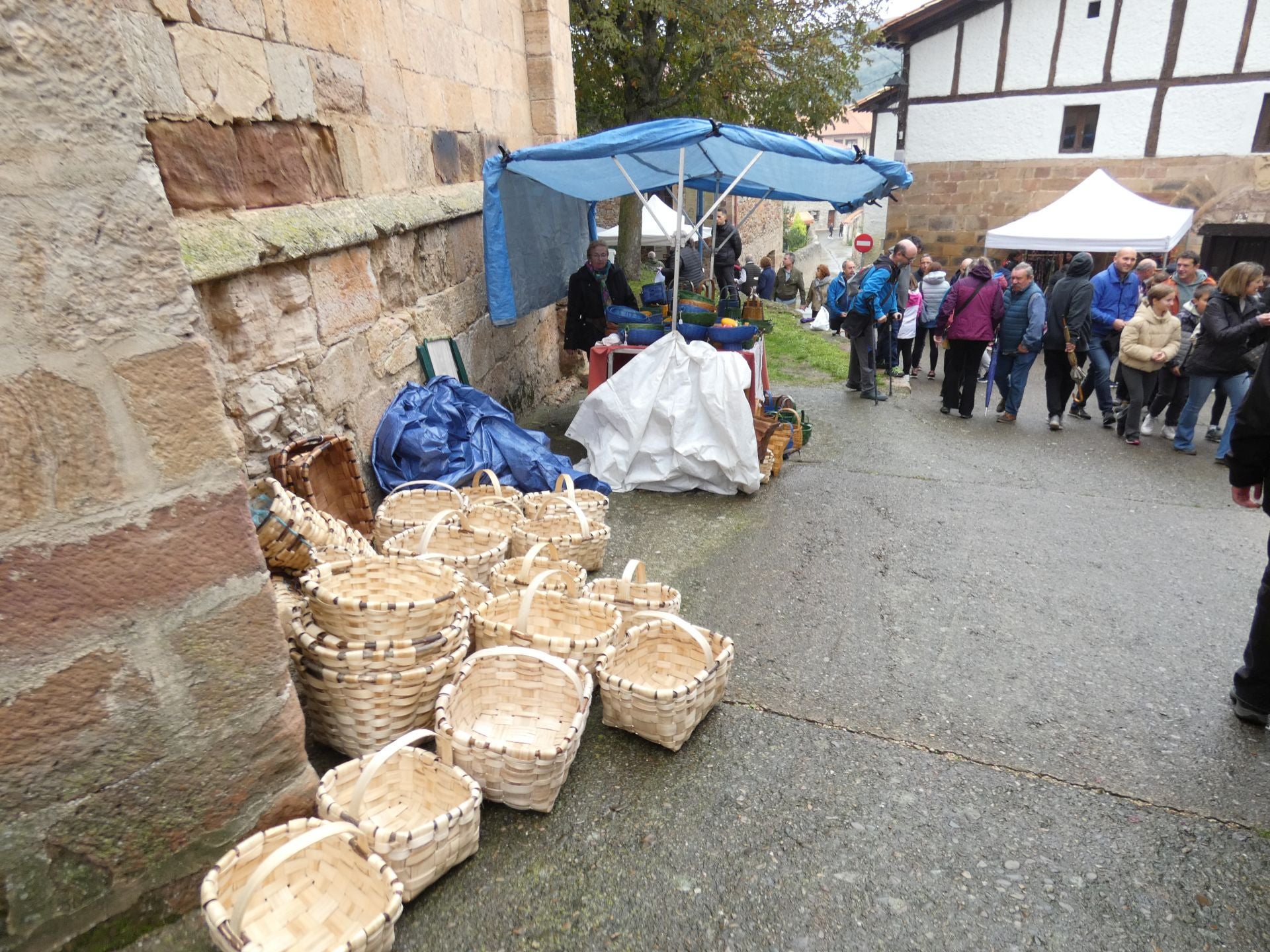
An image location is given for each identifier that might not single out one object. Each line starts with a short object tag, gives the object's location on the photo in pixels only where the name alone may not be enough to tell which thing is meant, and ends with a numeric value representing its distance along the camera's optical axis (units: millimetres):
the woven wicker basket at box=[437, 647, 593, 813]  2072
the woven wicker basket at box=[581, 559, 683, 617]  2957
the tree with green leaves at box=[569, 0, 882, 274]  11039
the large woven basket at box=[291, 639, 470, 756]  2193
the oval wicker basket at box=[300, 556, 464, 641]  2307
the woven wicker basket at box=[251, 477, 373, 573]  2625
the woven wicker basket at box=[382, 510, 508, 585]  2980
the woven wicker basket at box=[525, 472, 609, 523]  3795
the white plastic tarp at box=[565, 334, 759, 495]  4738
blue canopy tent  4465
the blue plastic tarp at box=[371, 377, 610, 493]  3957
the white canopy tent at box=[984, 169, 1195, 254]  9938
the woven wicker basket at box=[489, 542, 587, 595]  2912
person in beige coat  5887
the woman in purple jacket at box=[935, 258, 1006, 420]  6535
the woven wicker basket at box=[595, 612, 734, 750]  2365
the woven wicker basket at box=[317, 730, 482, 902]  1802
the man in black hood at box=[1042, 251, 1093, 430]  6363
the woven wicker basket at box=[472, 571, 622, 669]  2510
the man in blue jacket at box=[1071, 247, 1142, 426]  6641
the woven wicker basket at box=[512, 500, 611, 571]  3393
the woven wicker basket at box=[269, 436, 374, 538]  3166
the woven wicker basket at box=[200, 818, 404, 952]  1587
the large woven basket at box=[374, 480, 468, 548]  3457
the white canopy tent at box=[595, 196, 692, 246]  13836
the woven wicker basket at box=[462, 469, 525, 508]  3787
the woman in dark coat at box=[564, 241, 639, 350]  6453
